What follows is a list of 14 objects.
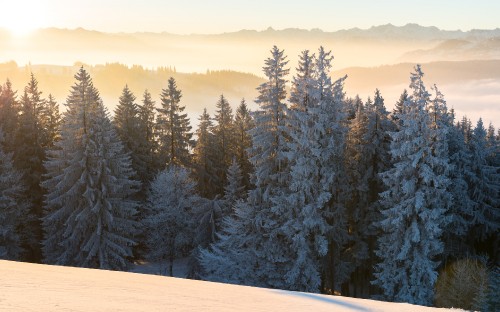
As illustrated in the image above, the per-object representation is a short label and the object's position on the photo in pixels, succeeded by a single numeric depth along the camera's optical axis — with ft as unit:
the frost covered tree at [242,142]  162.09
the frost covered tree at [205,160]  161.99
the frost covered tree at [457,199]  111.14
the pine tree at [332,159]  96.85
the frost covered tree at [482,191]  119.24
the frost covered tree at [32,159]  131.86
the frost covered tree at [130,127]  150.20
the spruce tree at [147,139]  153.28
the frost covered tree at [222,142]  166.61
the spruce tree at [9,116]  134.41
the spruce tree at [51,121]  144.25
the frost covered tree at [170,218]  124.26
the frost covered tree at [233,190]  126.62
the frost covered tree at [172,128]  159.33
